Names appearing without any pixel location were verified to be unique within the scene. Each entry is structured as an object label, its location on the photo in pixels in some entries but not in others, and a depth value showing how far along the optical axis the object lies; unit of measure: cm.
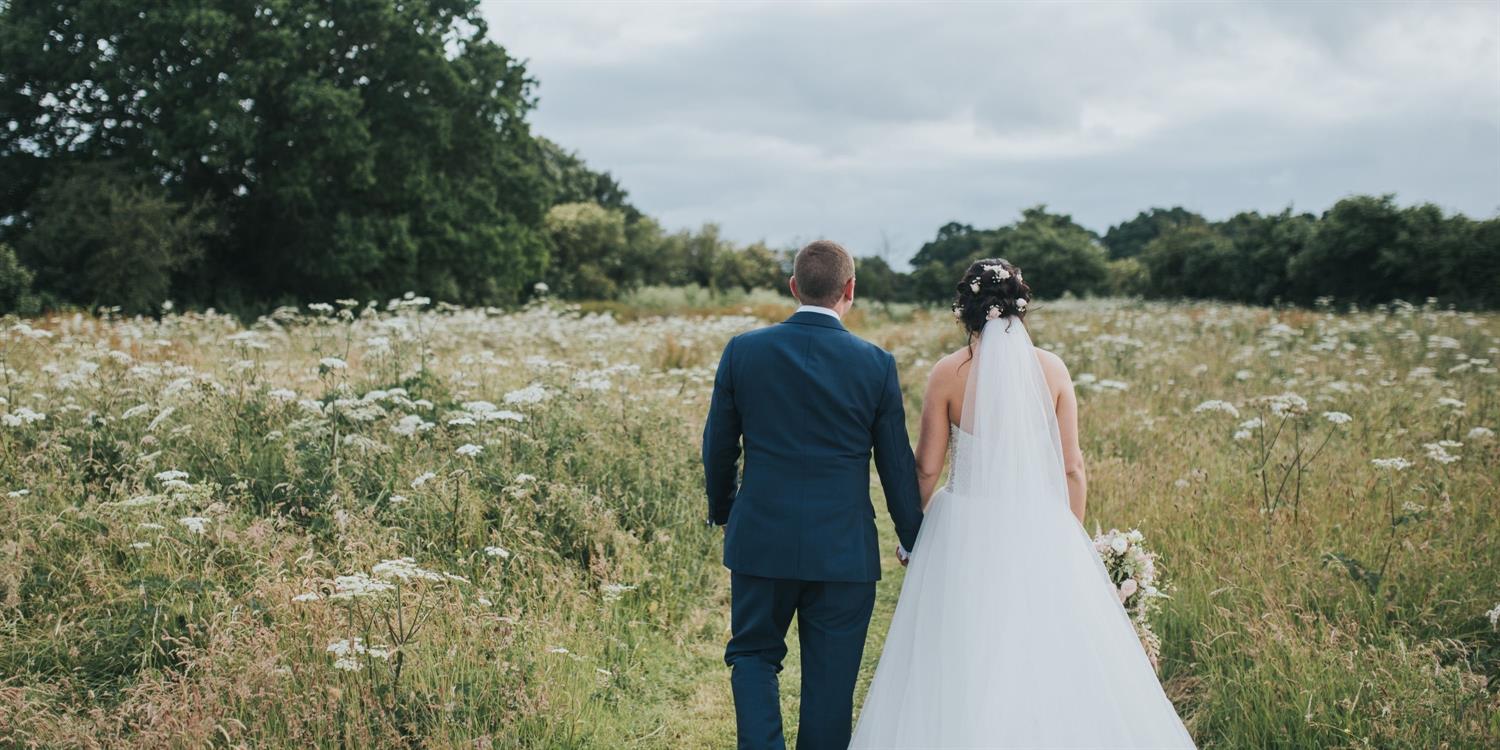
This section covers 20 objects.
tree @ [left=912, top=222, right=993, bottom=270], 6931
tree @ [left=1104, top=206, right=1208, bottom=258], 6825
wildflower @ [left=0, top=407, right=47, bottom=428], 572
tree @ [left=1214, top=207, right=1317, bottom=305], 3612
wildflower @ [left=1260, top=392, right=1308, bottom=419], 609
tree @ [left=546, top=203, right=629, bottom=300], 4975
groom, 340
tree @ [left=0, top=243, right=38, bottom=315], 1938
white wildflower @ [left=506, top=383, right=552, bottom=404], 617
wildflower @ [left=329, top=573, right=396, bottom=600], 344
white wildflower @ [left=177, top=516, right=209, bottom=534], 447
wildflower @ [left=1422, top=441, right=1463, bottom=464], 604
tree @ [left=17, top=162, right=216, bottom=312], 2178
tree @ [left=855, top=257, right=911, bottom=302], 5150
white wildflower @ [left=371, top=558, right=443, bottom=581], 353
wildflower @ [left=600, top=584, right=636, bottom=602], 511
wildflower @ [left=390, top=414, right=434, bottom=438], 577
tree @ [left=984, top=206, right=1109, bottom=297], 5266
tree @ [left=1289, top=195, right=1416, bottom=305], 2902
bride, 322
